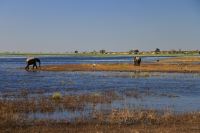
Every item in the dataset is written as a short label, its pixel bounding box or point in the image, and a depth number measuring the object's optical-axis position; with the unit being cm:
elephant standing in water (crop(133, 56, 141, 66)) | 6168
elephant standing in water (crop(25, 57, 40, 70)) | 5778
